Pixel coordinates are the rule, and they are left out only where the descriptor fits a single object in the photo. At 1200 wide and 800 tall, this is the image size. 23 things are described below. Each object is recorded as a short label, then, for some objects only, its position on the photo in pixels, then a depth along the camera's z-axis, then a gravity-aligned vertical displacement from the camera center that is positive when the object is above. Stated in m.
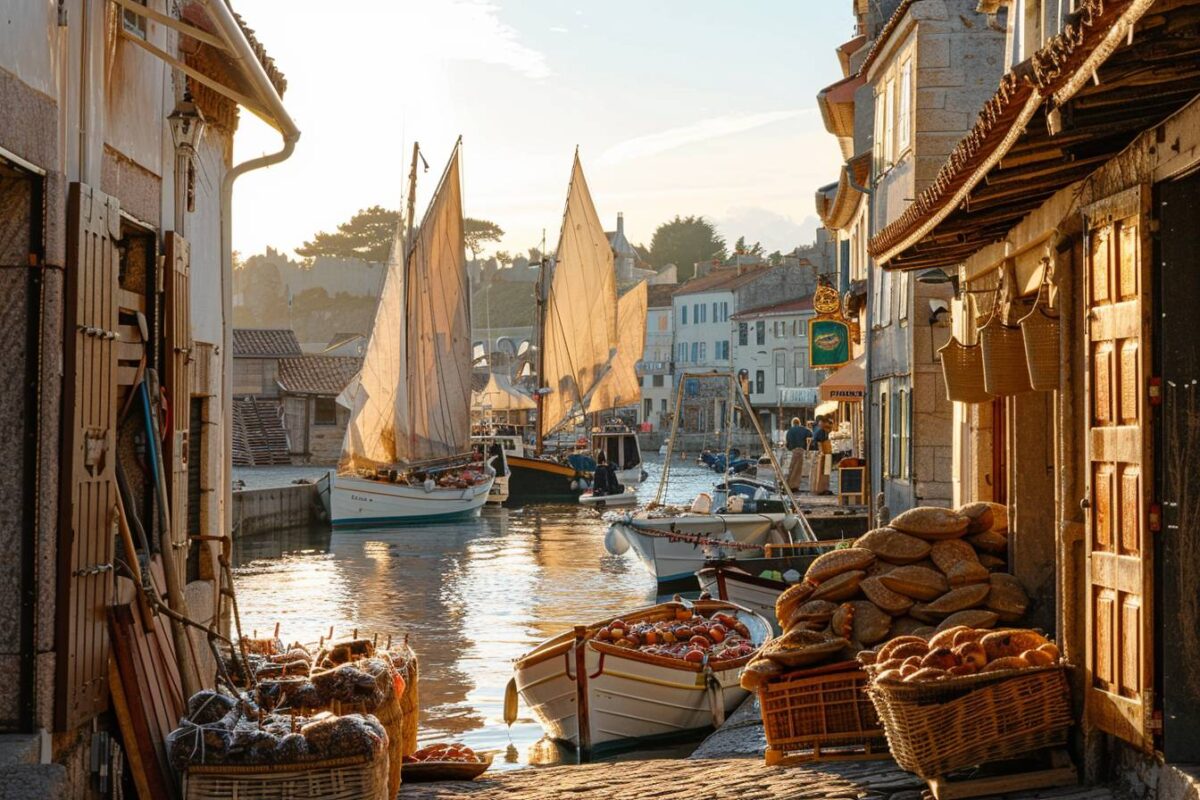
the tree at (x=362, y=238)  139.50 +17.26
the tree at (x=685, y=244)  139.38 +16.77
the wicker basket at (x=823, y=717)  9.94 -1.75
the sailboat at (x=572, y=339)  56.22 +3.38
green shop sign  37.22 +2.15
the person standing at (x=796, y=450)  40.03 -0.39
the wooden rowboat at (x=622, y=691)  14.83 -2.38
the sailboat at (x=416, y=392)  44.62 +1.24
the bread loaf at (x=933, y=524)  11.30 -0.62
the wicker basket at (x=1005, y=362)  10.30 +0.47
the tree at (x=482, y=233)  147.88 +18.80
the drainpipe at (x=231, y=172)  8.35 +1.86
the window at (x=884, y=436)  24.75 -0.01
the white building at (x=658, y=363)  108.38 +4.95
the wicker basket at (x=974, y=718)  8.38 -1.49
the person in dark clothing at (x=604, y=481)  50.81 -1.45
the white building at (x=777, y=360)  91.25 +4.40
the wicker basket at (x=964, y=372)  11.56 +0.46
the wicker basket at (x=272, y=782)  7.54 -1.63
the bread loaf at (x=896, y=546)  11.22 -0.78
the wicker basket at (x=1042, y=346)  9.05 +0.50
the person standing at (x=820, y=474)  38.53 -0.94
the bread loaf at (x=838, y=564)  11.29 -0.90
